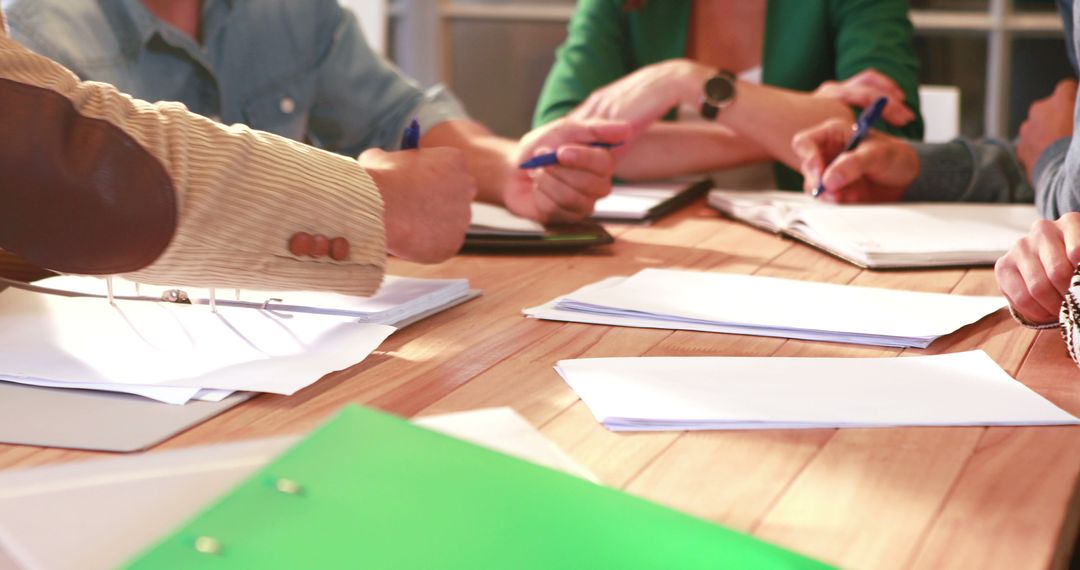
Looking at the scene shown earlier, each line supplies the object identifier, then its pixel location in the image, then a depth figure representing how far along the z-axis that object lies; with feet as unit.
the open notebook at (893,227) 3.91
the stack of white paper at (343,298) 3.09
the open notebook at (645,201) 4.87
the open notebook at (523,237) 4.21
